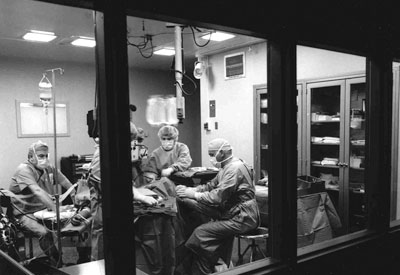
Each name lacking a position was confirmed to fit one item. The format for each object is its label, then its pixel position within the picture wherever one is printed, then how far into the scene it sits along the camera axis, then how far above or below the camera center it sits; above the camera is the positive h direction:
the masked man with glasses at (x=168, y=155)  4.79 -0.47
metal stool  3.01 -0.97
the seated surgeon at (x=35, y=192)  3.53 -0.70
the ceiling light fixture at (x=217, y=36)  4.69 +1.08
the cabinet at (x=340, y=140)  4.43 -0.28
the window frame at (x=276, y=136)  1.46 -0.09
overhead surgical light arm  2.74 +0.36
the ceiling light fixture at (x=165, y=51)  5.69 +1.08
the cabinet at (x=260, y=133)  5.25 -0.22
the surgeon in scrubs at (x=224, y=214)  3.04 -0.80
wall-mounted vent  5.59 +0.82
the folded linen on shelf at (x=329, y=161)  4.61 -0.55
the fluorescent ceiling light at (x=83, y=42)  4.86 +1.08
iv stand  2.53 -0.55
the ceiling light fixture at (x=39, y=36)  4.55 +1.09
